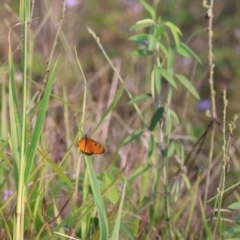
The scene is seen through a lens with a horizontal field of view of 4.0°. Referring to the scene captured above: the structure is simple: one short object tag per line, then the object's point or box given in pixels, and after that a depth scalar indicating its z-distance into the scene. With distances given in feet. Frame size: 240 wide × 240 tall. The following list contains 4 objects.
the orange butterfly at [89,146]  18.06
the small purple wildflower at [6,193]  19.46
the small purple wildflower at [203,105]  26.92
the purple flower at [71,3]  30.76
